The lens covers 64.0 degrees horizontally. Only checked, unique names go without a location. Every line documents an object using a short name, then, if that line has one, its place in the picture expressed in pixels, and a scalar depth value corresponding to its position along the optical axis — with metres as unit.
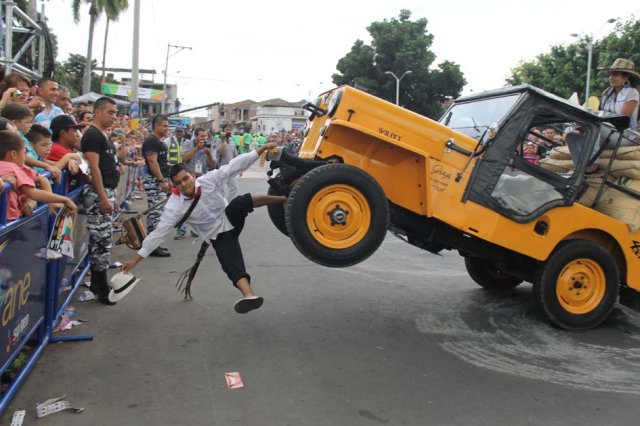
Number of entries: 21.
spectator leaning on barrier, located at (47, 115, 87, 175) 5.05
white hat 4.43
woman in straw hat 5.70
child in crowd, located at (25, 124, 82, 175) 4.50
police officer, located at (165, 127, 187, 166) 10.82
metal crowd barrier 2.94
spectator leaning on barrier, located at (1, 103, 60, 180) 4.59
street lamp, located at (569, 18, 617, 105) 26.48
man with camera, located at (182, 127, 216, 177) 9.91
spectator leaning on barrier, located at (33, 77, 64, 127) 6.34
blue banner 2.92
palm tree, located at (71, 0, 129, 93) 35.06
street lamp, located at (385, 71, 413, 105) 42.70
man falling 4.61
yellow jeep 4.14
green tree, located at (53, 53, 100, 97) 64.81
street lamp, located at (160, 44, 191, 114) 48.56
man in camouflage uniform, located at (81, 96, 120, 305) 5.08
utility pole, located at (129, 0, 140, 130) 18.92
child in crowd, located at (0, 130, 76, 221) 3.25
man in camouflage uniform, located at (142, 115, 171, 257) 7.62
